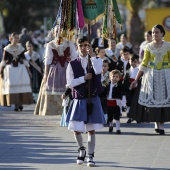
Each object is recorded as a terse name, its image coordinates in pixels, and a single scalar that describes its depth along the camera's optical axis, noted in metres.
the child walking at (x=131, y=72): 17.80
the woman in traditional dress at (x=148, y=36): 21.94
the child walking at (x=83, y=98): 11.62
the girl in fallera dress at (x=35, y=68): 24.77
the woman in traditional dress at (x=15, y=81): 20.81
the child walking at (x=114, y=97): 15.86
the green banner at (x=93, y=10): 11.68
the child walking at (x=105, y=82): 15.93
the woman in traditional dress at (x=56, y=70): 16.89
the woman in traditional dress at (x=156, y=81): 14.92
